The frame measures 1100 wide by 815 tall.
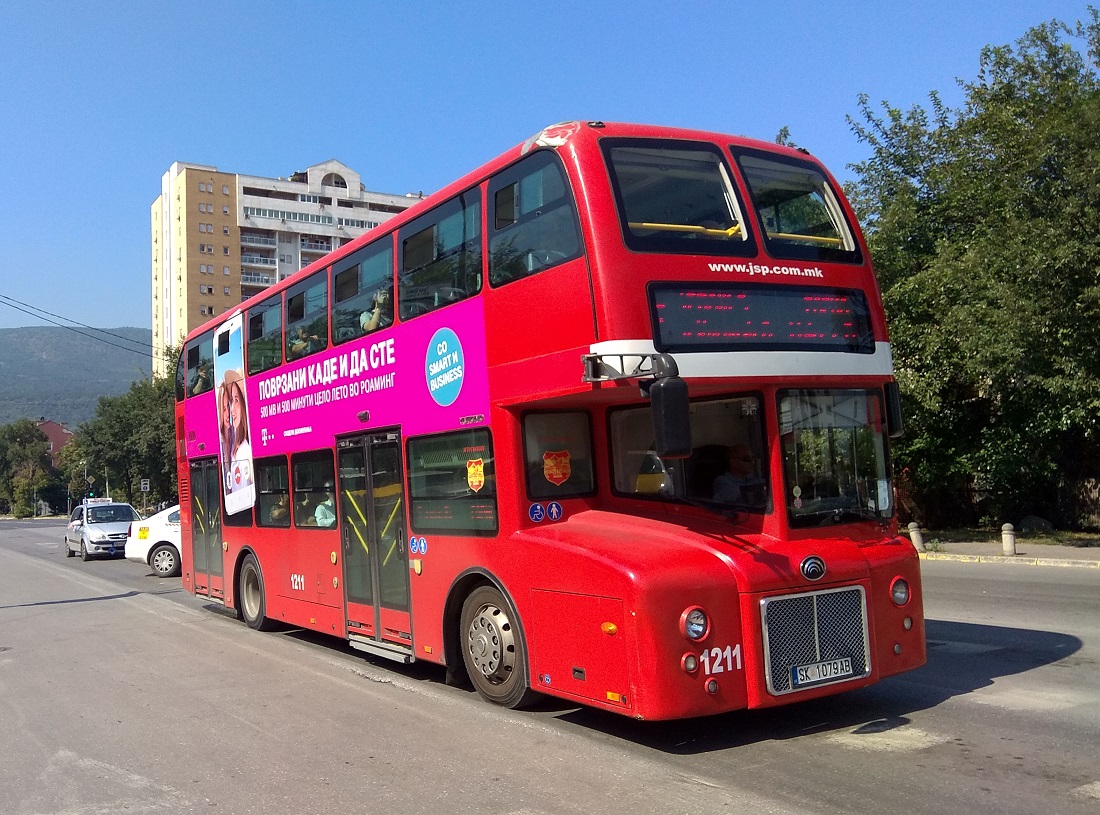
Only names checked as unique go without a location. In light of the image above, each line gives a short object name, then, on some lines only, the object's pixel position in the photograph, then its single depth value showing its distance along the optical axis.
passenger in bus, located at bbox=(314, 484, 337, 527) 10.44
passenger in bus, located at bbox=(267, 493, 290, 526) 11.68
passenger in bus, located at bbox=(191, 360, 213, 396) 14.47
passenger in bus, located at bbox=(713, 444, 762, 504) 6.57
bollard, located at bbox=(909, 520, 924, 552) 19.83
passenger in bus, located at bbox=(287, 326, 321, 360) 10.82
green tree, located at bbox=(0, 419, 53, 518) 109.62
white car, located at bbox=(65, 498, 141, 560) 27.78
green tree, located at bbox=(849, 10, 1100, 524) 16.36
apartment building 104.69
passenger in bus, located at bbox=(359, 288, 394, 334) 9.17
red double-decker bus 6.08
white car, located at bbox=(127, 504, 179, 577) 21.92
